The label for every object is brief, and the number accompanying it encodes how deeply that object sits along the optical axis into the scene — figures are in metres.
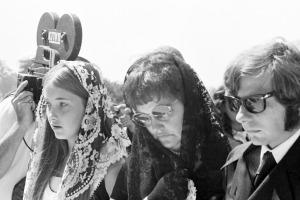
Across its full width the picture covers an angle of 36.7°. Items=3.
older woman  2.02
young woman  2.53
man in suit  1.73
